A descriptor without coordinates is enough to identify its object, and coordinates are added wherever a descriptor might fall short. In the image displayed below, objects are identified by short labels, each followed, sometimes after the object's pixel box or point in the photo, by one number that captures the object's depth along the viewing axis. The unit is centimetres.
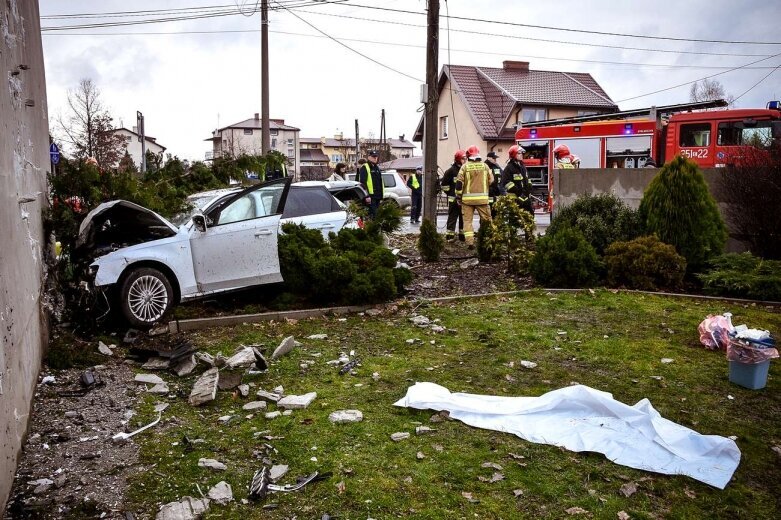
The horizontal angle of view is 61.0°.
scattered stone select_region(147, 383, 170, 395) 598
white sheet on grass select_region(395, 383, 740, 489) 424
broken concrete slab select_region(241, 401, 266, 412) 545
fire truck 1923
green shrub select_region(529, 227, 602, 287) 958
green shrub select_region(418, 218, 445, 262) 1205
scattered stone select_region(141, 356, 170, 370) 664
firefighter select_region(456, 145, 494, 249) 1318
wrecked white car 789
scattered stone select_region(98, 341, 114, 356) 707
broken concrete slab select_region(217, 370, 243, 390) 591
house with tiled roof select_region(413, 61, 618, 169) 4059
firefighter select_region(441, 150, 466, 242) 1480
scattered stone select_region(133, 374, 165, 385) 626
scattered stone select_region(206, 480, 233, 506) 389
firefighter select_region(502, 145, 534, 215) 1381
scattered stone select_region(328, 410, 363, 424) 505
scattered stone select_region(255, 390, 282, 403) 558
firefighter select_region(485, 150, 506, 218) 1485
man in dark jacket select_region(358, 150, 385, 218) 1669
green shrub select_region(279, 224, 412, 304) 880
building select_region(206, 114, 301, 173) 9656
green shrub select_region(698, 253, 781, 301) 872
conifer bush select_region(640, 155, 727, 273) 970
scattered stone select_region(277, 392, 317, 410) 541
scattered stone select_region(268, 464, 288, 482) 418
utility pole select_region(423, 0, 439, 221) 1430
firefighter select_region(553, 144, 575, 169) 1537
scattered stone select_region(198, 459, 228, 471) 430
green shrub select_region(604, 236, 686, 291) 934
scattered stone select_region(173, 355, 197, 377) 646
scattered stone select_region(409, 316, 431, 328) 811
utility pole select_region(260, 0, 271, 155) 2200
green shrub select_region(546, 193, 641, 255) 1033
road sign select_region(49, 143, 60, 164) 1640
